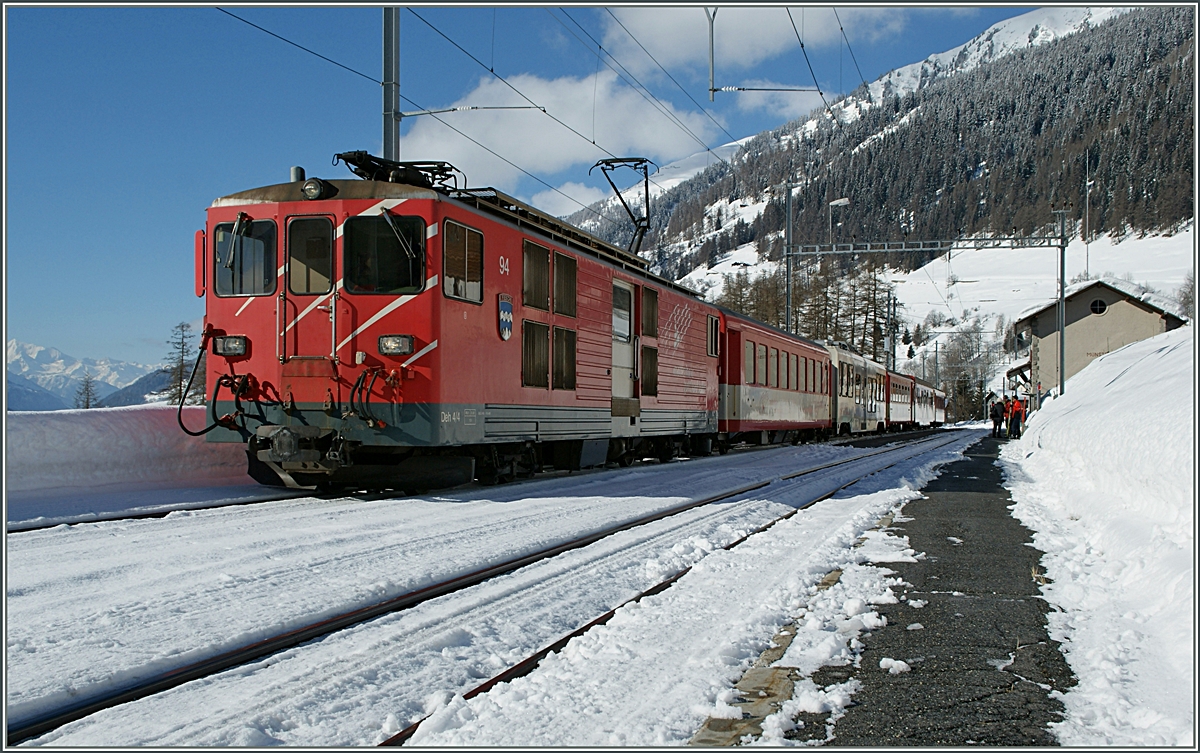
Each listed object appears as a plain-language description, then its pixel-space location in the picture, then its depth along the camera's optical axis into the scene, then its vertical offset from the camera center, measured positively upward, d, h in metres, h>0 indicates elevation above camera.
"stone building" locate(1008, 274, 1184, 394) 54.12 +4.68
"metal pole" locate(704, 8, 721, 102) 15.12 +6.40
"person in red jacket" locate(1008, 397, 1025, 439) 34.34 -1.06
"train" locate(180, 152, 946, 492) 9.26 +0.73
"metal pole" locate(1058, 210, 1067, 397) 30.58 +4.47
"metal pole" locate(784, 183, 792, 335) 32.37 +5.76
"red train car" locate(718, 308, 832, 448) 20.33 +0.28
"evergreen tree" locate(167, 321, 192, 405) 57.47 +2.51
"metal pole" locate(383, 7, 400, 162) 13.30 +4.82
